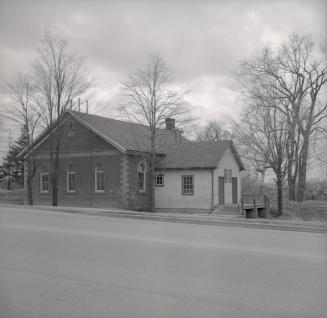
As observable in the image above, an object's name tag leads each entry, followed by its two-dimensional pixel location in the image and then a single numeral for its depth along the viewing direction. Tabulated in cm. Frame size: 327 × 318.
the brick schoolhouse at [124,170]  3150
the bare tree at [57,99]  3036
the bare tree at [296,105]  3284
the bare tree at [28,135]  3294
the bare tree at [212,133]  7314
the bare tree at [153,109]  2941
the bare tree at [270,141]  3120
